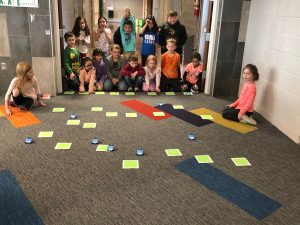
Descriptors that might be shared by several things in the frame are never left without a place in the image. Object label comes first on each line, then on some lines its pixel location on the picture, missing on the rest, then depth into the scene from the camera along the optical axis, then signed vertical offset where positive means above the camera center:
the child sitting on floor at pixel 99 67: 4.88 -0.80
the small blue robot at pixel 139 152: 2.93 -1.22
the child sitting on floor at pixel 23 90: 3.84 -0.97
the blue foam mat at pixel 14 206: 2.05 -1.29
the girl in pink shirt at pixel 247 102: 3.83 -0.97
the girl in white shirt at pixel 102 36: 5.37 -0.38
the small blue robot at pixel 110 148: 3.00 -1.22
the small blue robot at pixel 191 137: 3.31 -1.20
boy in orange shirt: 4.95 -0.81
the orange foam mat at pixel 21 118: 3.58 -1.22
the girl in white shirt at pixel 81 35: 4.98 -0.34
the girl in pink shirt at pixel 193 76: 4.97 -0.90
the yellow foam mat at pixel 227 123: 3.66 -1.21
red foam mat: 3.94 -1.18
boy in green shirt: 4.68 -0.71
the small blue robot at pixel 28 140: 3.10 -1.23
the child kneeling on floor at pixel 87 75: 4.75 -0.91
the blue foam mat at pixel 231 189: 2.25 -1.27
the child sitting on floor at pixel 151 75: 4.91 -0.89
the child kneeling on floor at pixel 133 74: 4.91 -0.89
